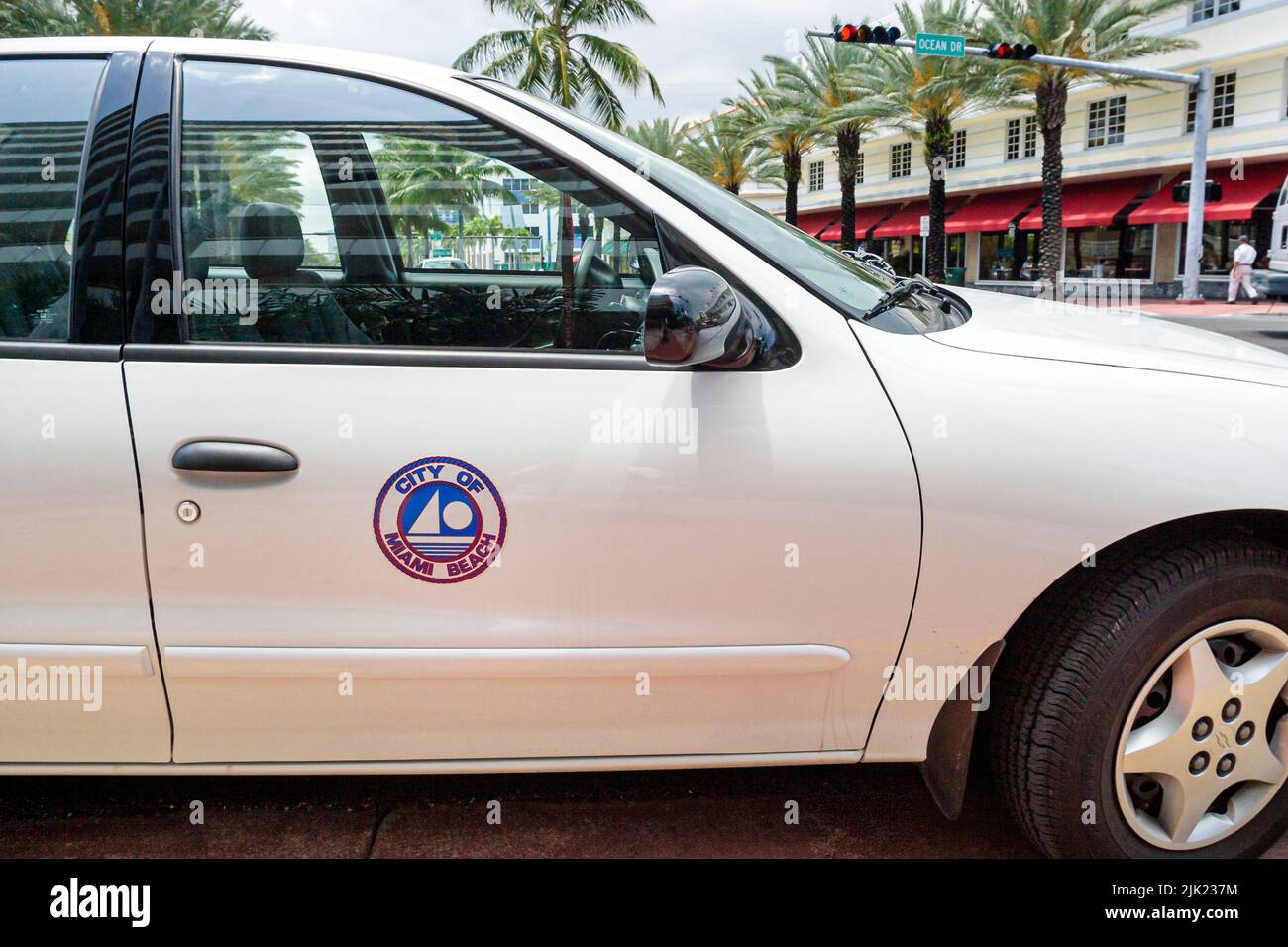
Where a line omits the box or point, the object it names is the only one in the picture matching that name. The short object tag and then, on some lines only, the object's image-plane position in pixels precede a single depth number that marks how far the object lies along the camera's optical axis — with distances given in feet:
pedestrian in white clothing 76.84
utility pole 76.57
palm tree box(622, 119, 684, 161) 124.98
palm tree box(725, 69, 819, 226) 109.50
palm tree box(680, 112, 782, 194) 128.36
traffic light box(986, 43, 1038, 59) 54.34
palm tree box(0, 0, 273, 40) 57.98
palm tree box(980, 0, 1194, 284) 75.82
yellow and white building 86.28
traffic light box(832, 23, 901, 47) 53.11
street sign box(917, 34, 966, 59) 58.58
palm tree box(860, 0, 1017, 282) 83.66
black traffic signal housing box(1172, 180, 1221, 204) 74.33
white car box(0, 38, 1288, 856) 5.99
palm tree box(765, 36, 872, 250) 99.91
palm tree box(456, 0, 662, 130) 76.69
